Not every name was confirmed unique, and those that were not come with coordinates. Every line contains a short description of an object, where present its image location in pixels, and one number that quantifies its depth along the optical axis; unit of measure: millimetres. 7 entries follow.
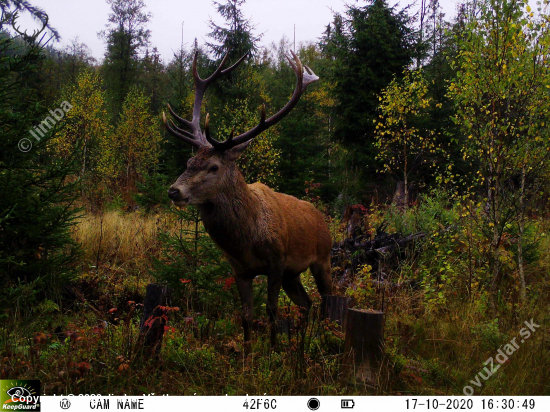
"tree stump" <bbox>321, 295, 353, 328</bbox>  4043
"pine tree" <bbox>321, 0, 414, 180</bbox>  15930
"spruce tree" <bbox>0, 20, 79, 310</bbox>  4633
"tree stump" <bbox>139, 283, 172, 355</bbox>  3387
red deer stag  3996
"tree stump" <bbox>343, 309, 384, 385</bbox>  3115
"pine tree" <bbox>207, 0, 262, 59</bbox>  19431
